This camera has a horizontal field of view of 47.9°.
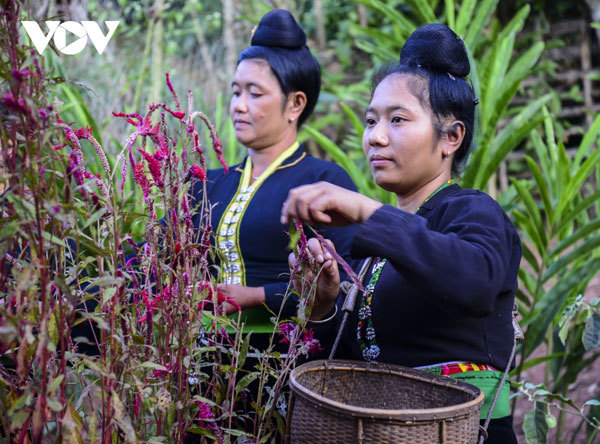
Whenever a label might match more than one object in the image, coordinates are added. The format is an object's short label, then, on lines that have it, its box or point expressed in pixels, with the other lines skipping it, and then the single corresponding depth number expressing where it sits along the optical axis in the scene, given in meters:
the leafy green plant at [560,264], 2.42
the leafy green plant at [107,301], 0.87
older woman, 1.99
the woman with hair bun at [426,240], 1.13
